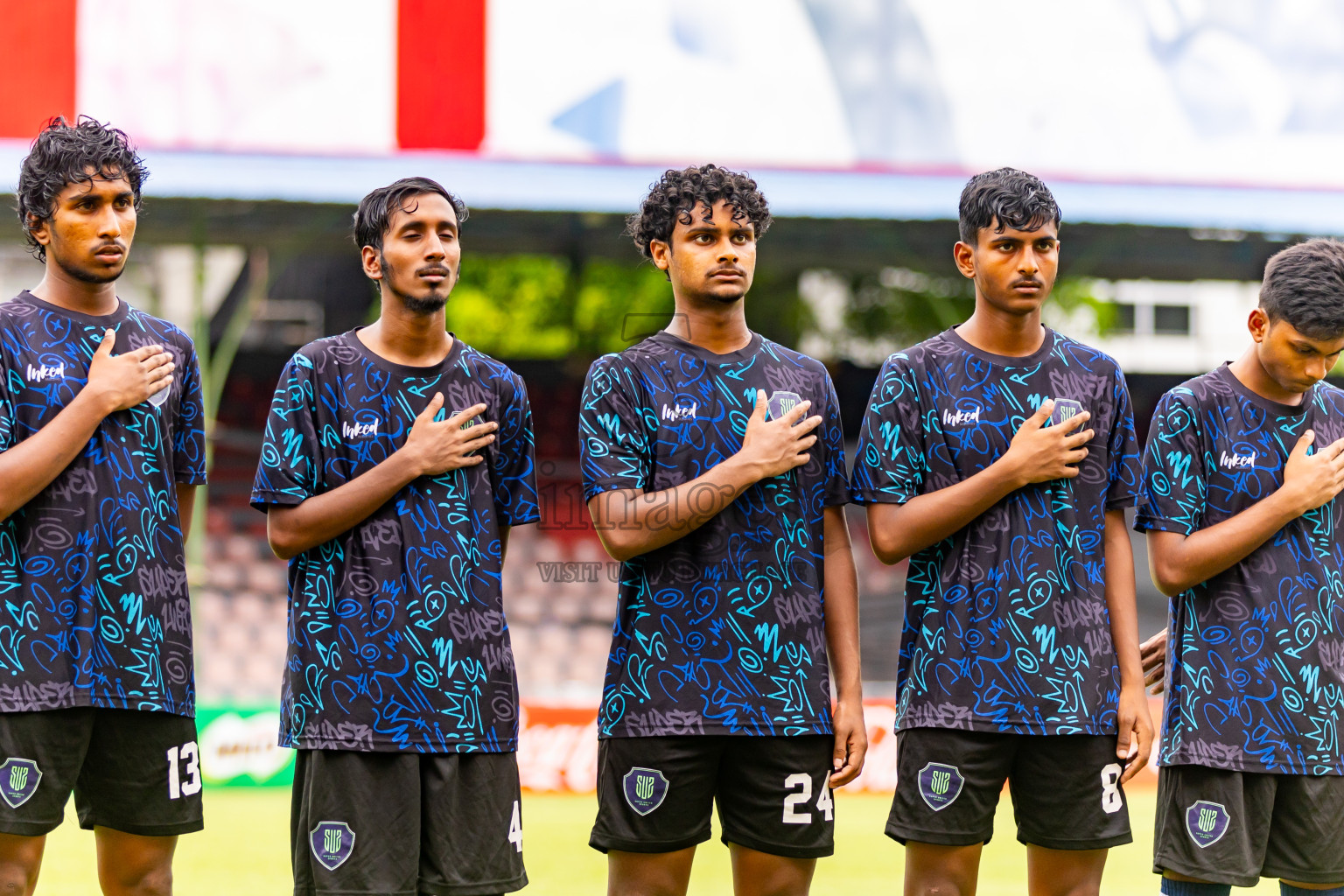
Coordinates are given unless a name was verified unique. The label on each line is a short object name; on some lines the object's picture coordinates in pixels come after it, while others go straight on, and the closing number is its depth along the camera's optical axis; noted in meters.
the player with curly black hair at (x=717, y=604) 6.96
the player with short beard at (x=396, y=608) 6.77
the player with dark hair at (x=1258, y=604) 7.15
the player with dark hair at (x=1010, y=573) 6.96
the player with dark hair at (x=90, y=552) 6.79
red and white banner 19.48
